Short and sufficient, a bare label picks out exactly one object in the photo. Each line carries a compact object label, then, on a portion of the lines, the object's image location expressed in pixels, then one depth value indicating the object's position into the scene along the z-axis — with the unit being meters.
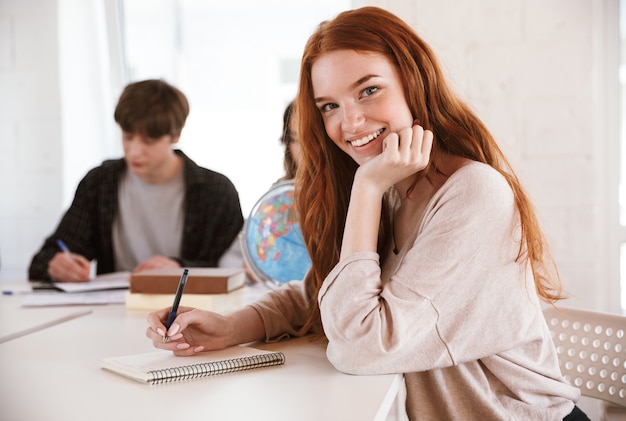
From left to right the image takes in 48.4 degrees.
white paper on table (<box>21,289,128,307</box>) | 1.73
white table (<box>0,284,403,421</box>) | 0.86
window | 3.16
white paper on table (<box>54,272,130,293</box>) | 1.90
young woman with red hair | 1.01
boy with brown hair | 2.46
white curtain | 3.04
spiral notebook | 1.00
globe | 1.67
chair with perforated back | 1.38
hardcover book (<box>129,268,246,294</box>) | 1.59
